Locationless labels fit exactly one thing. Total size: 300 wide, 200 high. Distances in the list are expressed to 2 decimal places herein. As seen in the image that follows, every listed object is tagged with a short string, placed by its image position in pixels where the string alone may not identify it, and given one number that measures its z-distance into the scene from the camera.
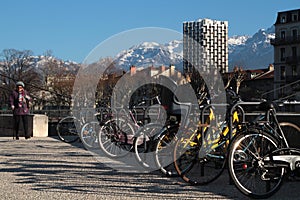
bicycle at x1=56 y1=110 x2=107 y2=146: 13.30
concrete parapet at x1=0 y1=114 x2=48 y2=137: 16.67
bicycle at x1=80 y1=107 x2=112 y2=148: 11.18
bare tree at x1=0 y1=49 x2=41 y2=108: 74.31
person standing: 14.73
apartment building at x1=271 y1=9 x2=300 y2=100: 79.50
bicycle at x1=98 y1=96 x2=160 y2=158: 9.78
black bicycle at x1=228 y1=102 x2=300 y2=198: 5.47
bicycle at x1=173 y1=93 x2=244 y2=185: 6.59
